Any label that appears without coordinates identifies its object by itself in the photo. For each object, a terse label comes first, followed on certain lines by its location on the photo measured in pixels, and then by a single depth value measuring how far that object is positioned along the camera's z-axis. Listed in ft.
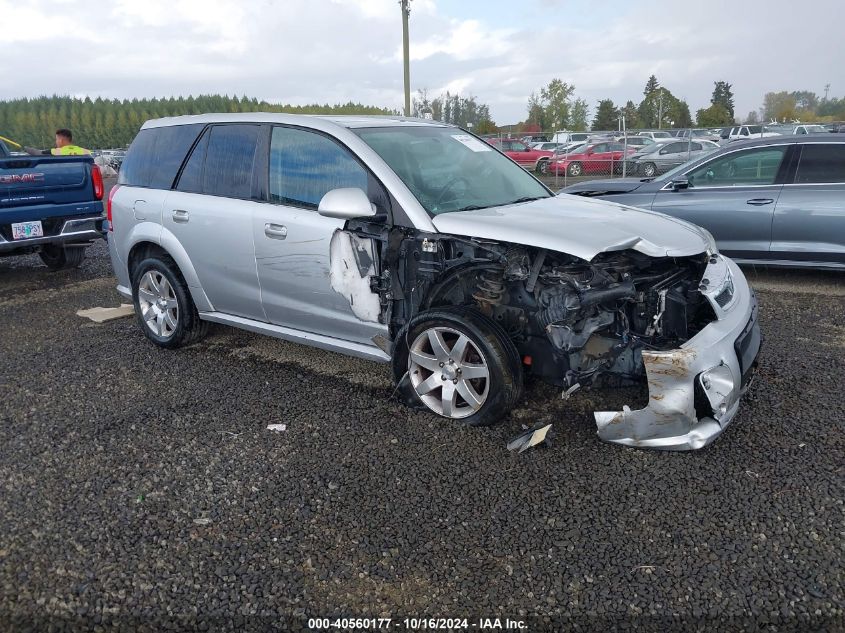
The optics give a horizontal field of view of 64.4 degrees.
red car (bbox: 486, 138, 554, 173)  82.23
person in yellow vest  34.45
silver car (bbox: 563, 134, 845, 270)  21.54
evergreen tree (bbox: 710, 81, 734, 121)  301.84
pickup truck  23.94
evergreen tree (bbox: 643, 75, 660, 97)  307.64
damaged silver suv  11.46
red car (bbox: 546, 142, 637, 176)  74.33
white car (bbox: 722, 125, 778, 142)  91.83
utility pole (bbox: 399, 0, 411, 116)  67.56
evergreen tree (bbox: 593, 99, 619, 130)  248.52
